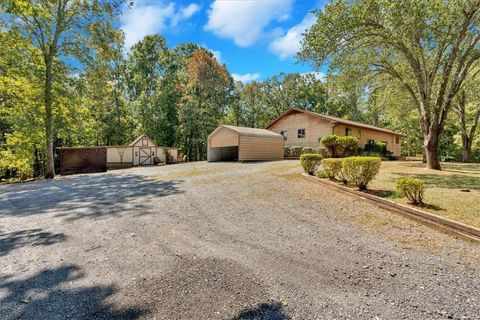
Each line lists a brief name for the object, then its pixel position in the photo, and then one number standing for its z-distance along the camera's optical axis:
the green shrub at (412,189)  5.75
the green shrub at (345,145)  15.20
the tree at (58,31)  14.65
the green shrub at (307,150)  19.64
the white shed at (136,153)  24.66
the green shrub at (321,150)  18.54
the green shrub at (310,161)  10.17
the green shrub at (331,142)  15.23
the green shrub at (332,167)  8.33
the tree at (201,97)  30.09
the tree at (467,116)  22.09
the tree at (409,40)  8.61
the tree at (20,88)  13.84
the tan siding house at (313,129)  21.23
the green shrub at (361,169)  6.93
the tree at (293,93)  38.50
